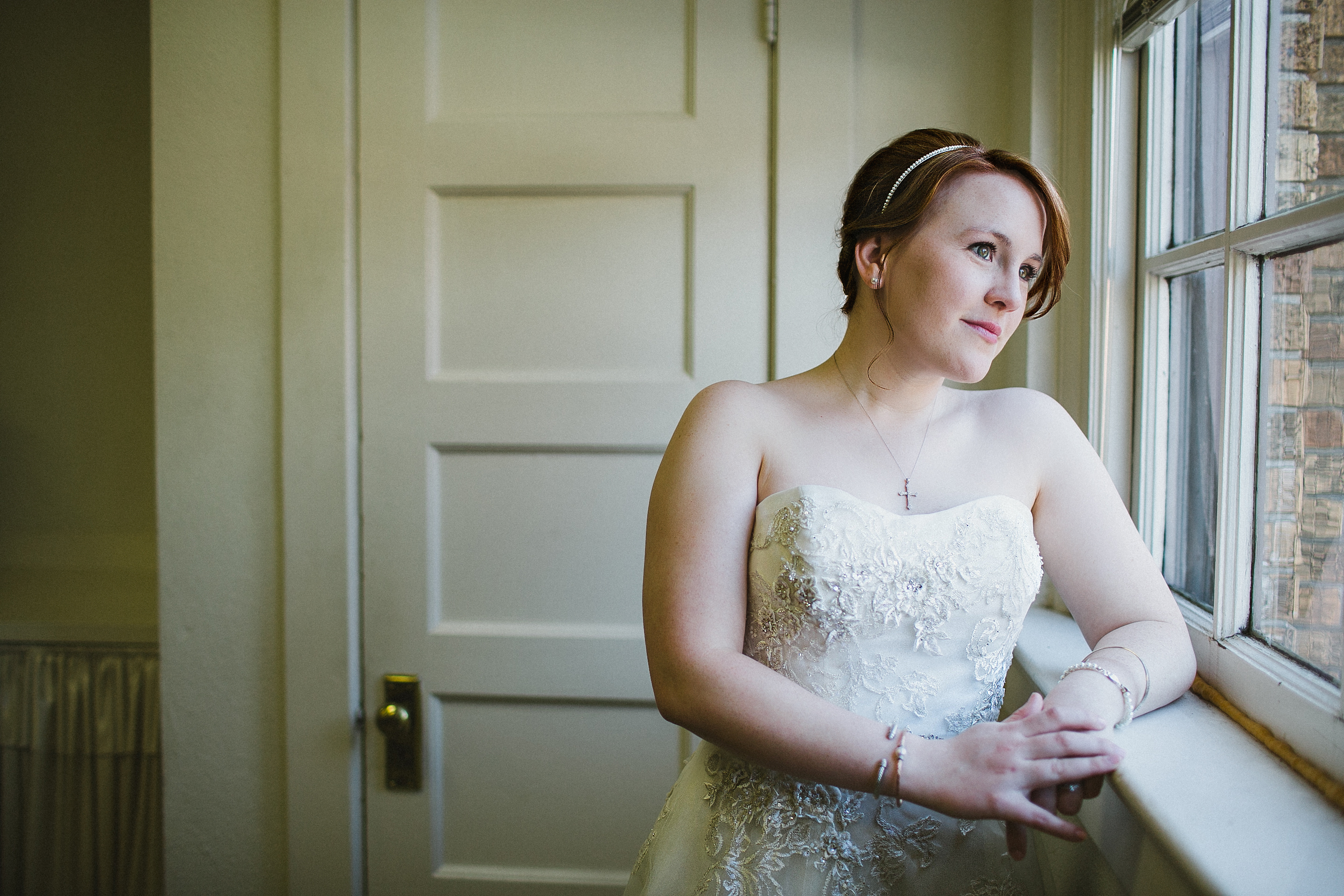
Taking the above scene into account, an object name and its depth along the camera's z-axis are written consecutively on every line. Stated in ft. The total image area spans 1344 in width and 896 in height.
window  2.76
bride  3.05
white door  5.32
